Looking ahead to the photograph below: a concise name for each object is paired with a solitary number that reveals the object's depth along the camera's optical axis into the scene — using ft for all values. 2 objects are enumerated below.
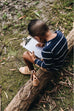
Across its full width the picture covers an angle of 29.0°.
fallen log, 8.18
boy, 6.90
